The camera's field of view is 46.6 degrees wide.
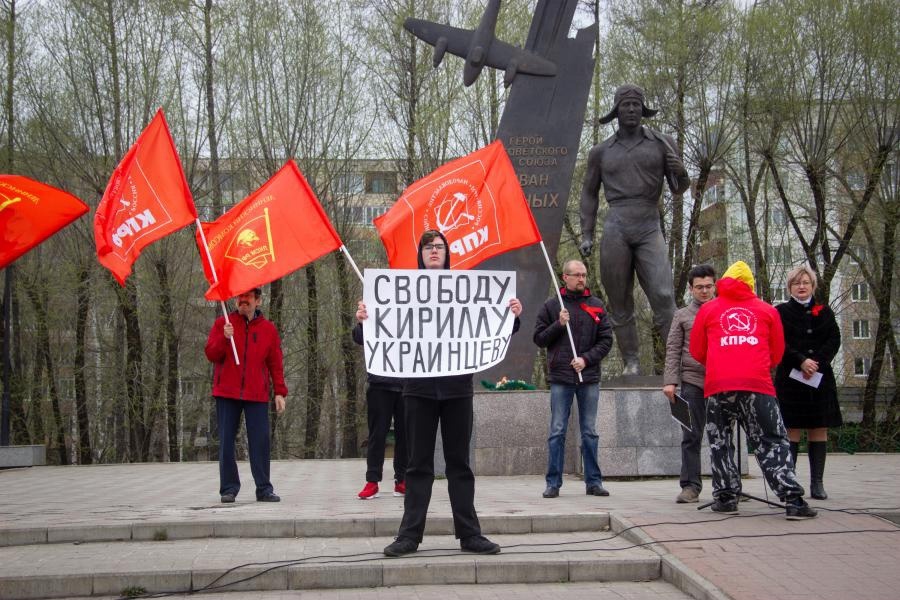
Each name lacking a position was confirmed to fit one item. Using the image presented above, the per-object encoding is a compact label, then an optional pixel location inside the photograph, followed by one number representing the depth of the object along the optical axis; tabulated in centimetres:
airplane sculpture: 1536
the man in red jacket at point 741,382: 746
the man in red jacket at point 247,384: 888
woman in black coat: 838
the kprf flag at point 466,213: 951
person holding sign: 644
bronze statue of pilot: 1141
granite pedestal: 1098
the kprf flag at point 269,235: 903
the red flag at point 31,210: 1005
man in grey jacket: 866
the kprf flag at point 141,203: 930
